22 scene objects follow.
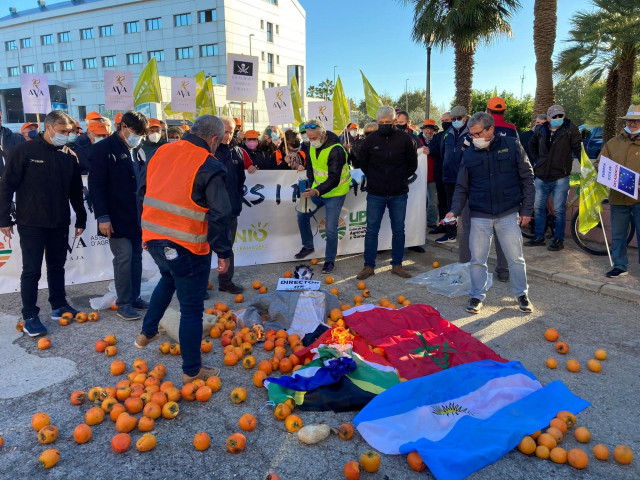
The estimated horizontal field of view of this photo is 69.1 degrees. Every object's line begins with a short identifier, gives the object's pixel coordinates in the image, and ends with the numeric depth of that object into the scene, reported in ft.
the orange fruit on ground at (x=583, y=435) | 9.73
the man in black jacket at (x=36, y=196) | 15.55
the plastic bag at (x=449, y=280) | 20.18
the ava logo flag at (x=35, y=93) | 28.86
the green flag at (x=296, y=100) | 33.91
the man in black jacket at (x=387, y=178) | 21.48
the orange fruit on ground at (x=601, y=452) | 9.18
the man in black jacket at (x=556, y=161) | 24.90
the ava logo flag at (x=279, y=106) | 29.96
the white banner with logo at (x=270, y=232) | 22.47
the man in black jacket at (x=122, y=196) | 16.17
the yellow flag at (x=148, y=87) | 31.14
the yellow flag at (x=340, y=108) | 33.68
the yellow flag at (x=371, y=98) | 31.94
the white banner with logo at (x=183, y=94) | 31.11
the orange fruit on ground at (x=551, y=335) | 14.90
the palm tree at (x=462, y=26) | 58.44
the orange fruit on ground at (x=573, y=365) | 12.94
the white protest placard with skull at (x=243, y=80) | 30.04
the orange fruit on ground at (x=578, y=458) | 8.92
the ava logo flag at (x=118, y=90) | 29.81
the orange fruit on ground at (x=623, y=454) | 9.04
